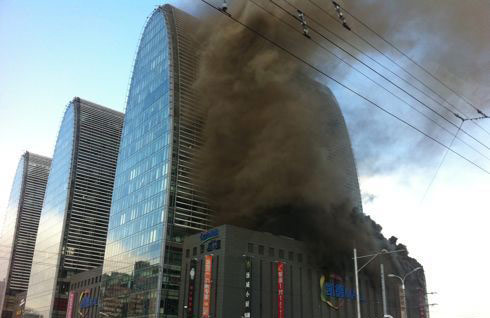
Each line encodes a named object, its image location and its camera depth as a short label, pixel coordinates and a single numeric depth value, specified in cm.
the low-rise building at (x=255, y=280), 6731
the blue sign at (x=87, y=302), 9928
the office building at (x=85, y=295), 9900
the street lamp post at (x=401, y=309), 8888
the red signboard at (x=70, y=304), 10744
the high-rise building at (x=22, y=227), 18600
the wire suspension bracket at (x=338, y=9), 2322
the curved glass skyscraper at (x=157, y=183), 7700
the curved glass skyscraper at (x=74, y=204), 12950
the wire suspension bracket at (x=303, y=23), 2329
